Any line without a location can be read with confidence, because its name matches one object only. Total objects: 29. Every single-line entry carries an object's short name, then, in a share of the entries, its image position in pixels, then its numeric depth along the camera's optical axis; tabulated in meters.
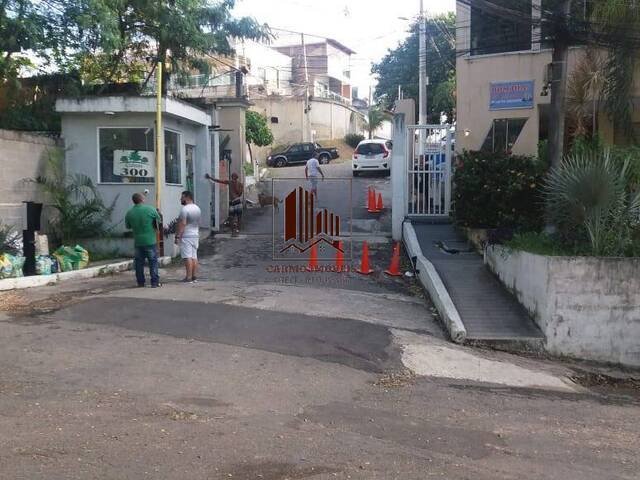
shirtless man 16.75
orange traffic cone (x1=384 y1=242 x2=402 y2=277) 12.78
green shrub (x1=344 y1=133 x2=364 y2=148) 47.06
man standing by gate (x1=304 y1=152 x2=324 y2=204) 20.50
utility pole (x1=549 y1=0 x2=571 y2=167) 11.29
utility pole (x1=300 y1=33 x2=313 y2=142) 45.82
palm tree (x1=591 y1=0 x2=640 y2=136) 11.56
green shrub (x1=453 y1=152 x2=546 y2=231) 12.53
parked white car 27.67
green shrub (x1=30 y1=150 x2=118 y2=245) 13.34
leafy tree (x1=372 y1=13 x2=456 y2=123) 33.33
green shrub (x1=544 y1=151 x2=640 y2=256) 9.33
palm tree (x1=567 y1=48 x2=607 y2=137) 13.26
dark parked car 36.22
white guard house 13.70
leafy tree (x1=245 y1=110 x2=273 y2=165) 34.66
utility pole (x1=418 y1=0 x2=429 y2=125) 26.69
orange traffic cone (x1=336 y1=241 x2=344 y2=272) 13.37
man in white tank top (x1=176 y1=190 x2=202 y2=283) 11.46
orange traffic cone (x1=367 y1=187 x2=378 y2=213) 19.14
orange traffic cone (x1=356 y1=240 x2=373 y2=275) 12.85
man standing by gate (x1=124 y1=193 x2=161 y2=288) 10.88
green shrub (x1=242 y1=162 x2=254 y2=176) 26.40
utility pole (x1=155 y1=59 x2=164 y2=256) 12.68
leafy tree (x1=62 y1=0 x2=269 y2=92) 13.39
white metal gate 15.55
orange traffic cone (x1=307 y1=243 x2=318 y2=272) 13.31
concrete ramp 9.53
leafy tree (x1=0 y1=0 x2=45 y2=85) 12.63
